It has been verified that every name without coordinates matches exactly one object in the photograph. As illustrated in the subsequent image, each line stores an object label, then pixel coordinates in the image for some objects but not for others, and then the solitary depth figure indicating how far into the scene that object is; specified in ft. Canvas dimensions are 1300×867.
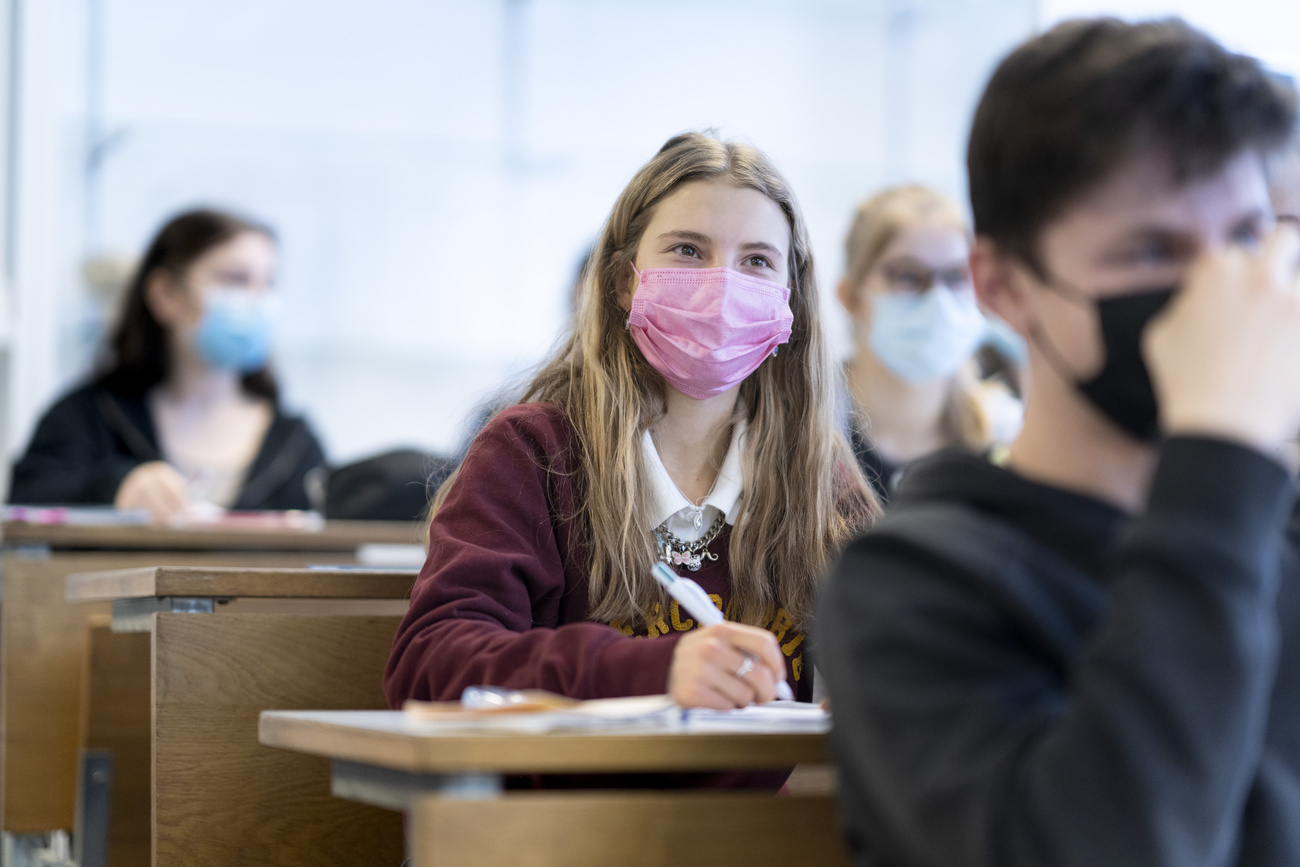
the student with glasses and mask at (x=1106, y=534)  7.56
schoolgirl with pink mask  9.39
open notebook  8.15
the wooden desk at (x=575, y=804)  7.99
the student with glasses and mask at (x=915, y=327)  13.36
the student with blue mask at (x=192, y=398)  15.00
